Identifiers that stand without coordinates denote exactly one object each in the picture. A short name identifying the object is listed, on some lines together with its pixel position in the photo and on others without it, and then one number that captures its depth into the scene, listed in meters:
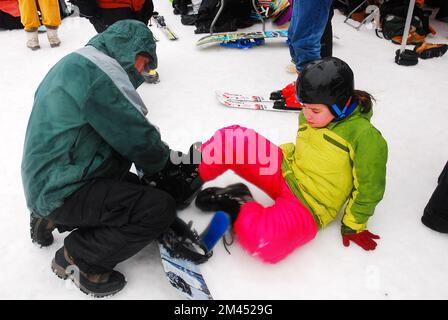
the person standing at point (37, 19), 3.94
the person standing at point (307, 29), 2.62
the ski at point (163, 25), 4.39
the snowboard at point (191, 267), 1.54
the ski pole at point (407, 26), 3.24
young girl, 1.61
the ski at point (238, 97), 3.00
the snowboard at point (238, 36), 4.01
